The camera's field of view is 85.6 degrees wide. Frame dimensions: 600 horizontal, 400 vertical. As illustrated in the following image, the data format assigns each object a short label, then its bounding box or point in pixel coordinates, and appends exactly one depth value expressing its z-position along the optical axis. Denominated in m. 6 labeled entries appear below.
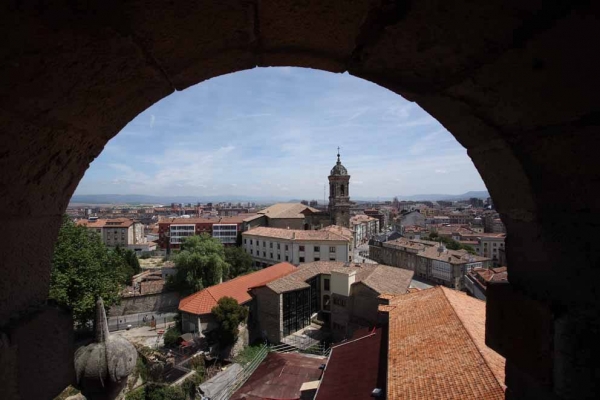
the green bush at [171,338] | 19.00
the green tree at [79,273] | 15.16
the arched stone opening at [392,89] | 1.10
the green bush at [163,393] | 12.59
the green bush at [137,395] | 12.51
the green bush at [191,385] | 13.80
